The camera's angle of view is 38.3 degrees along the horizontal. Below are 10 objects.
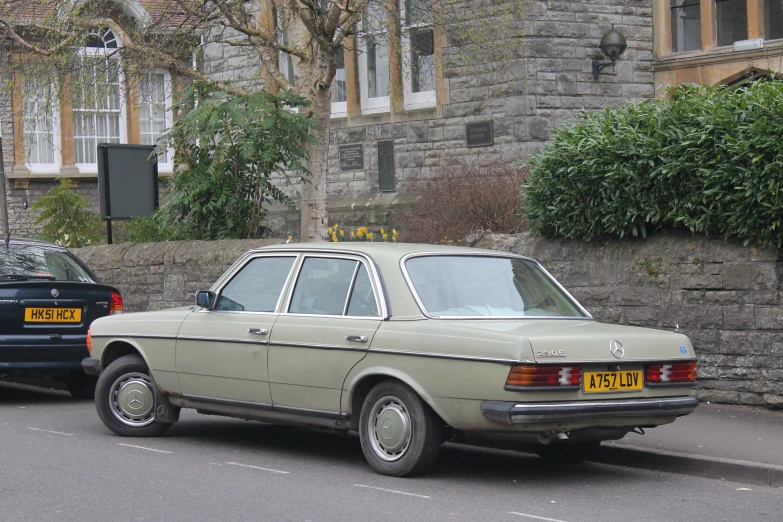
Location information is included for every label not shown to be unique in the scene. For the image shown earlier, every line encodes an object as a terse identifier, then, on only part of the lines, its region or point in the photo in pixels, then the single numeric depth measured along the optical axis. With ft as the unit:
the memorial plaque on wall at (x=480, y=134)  63.31
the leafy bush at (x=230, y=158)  51.65
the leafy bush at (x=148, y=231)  58.23
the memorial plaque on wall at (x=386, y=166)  68.44
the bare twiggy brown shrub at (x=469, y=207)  49.52
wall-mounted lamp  62.08
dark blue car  37.09
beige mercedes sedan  23.09
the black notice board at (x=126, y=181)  62.03
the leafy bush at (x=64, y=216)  81.61
